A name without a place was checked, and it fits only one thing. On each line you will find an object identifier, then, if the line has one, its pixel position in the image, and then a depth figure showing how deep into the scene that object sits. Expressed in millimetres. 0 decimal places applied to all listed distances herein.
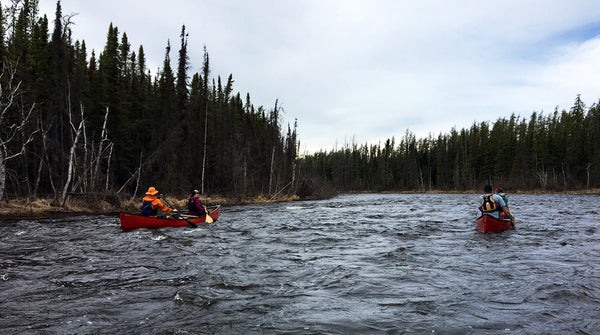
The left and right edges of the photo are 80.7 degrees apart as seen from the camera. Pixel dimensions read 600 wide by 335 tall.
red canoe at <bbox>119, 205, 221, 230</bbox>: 13414
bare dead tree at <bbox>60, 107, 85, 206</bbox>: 20188
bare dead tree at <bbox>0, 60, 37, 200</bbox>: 21977
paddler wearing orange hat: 14211
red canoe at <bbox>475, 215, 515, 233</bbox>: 13273
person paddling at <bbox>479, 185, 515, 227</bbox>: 13672
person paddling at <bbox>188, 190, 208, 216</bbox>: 16438
